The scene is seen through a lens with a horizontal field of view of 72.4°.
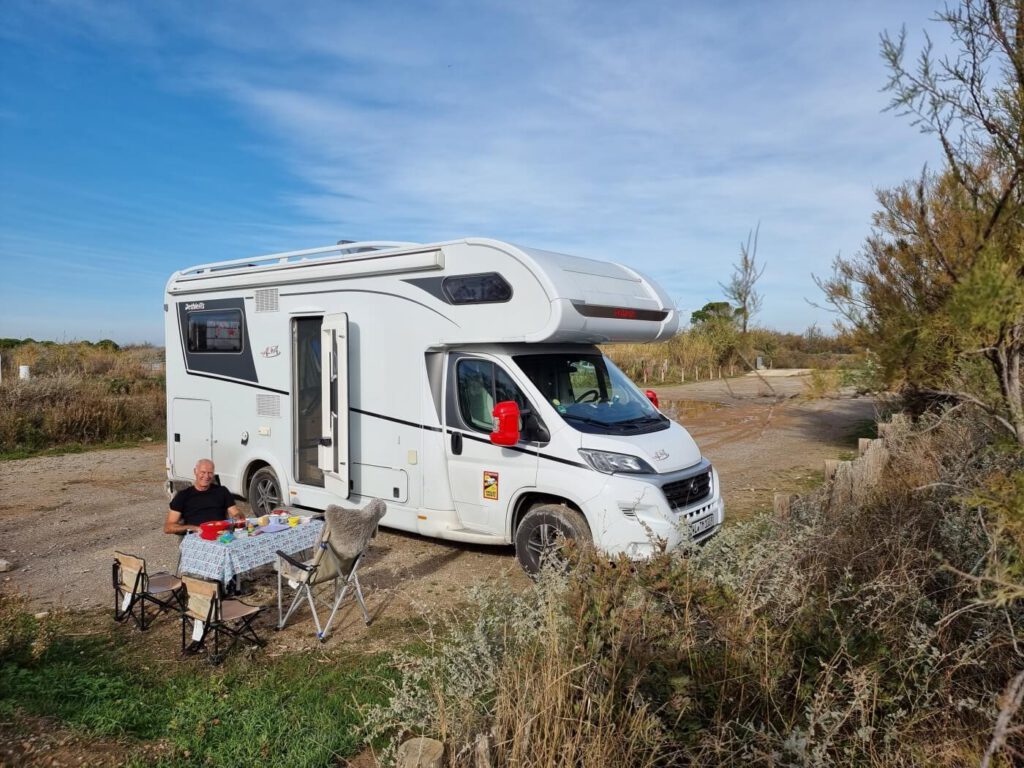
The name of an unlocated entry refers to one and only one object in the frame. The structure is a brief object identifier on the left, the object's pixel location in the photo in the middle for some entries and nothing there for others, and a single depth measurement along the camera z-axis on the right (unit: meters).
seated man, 6.51
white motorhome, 6.07
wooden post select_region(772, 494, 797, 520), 5.76
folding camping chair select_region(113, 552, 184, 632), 5.36
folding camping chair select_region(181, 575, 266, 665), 4.87
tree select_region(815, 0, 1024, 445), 2.36
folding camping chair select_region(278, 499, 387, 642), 5.36
